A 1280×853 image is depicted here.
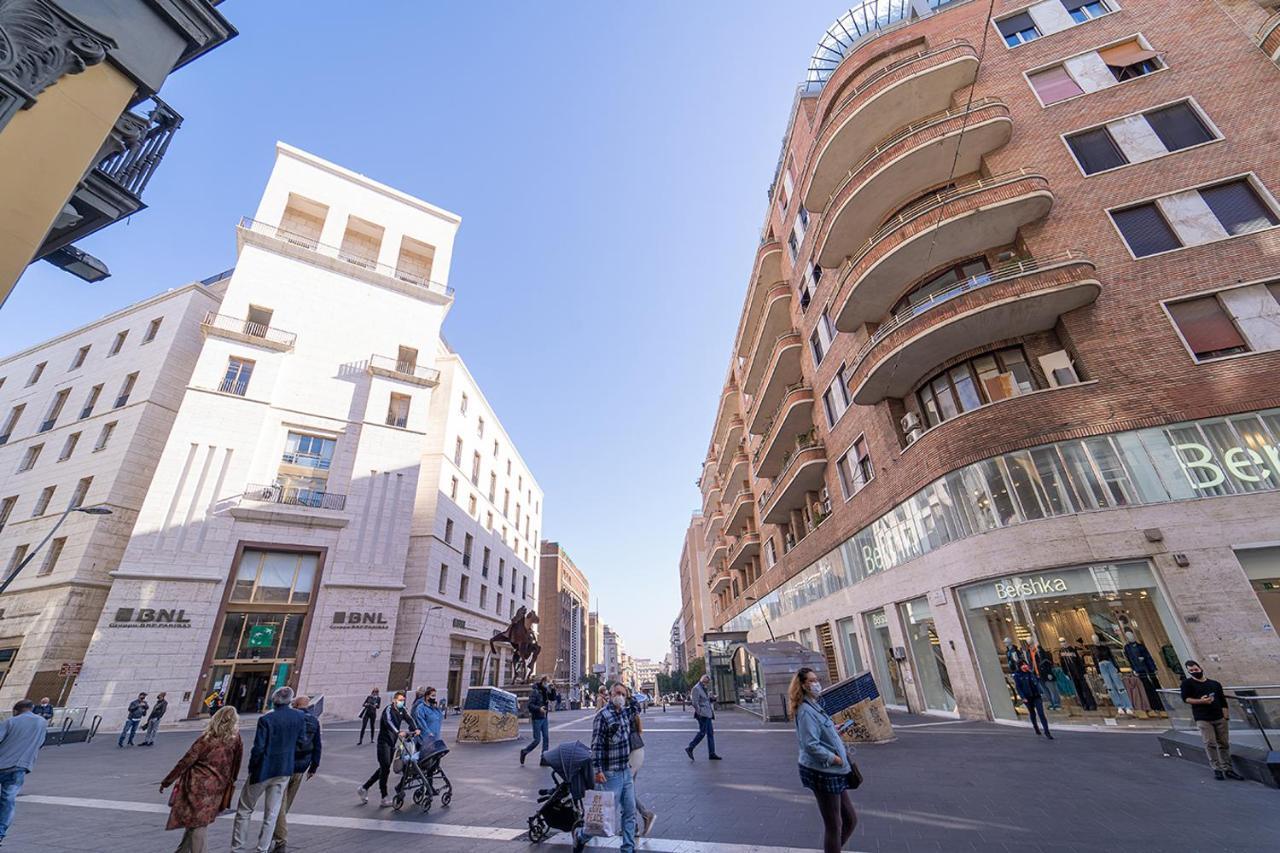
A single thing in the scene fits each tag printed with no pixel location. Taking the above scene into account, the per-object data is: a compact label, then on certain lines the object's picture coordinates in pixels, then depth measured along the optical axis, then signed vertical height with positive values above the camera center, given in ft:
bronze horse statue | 80.89 +5.54
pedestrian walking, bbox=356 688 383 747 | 53.26 -2.59
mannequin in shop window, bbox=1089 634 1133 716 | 36.83 -1.73
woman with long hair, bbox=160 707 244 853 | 15.46 -2.56
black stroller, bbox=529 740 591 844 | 18.13 -3.90
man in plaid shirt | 16.98 -2.63
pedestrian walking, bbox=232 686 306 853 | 17.65 -2.57
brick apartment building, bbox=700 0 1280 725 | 37.35 +25.30
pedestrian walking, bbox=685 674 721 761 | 33.81 -2.98
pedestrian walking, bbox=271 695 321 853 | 19.19 -2.47
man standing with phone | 21.89 -2.94
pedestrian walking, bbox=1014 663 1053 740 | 34.37 -2.33
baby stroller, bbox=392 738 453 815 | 23.43 -3.81
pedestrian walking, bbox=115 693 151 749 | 51.54 -2.38
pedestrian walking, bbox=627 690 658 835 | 18.20 -2.88
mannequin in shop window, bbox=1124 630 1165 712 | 35.99 -1.22
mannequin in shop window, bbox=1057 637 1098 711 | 37.93 -1.35
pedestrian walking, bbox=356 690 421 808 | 25.38 -2.51
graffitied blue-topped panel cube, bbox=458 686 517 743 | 52.75 -3.77
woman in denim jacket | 13.55 -2.62
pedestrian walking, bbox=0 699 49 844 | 19.31 -1.77
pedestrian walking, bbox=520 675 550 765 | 40.27 -2.40
